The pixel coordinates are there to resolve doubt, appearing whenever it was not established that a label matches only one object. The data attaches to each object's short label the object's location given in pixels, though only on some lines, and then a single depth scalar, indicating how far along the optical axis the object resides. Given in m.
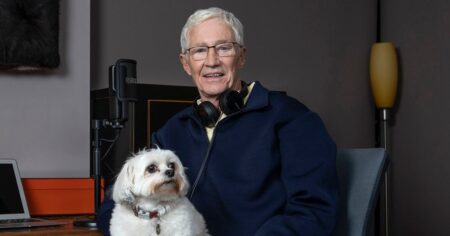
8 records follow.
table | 1.98
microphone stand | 2.42
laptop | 2.37
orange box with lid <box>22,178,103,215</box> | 2.51
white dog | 1.75
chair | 1.74
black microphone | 2.38
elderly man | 1.71
